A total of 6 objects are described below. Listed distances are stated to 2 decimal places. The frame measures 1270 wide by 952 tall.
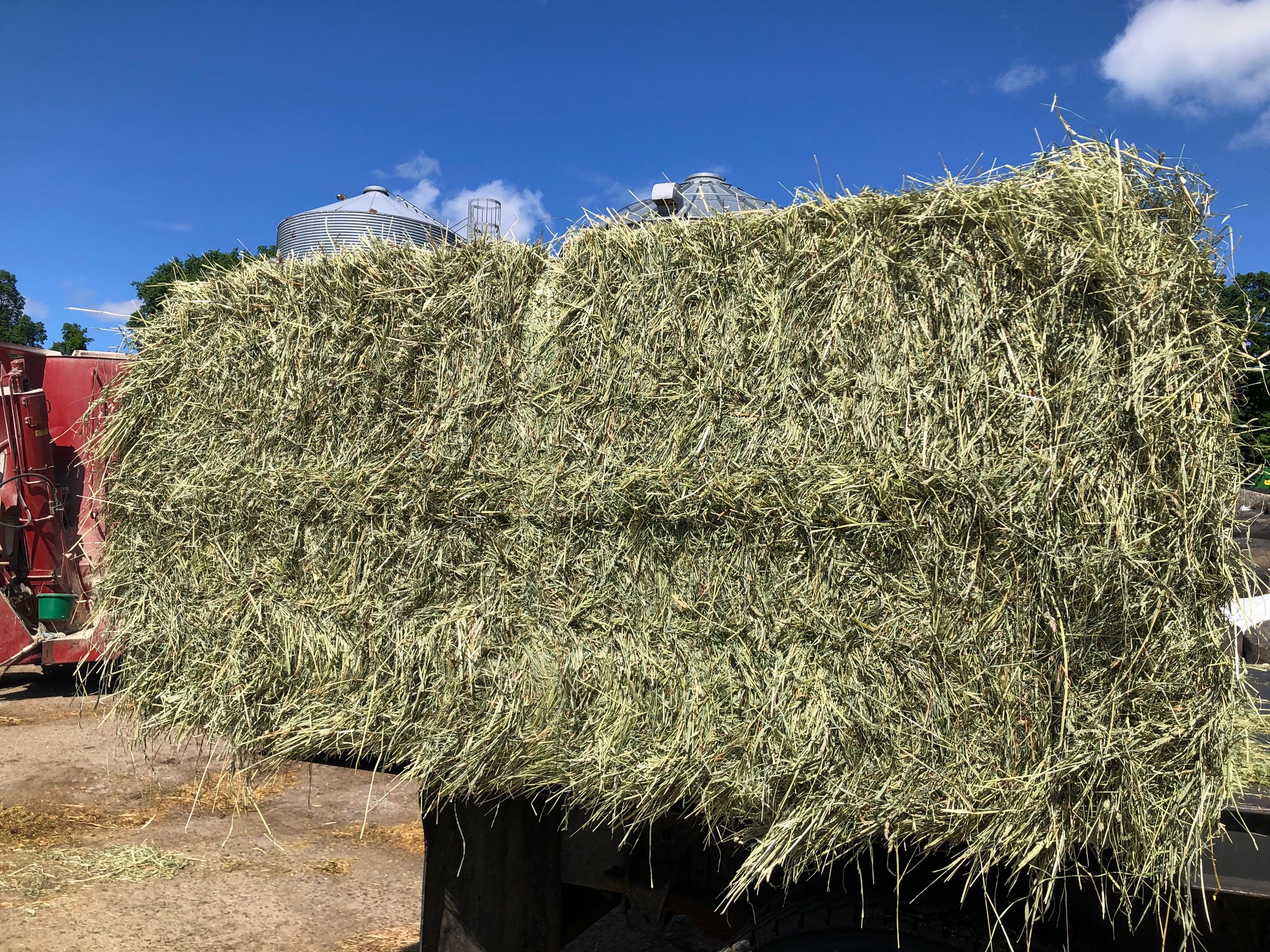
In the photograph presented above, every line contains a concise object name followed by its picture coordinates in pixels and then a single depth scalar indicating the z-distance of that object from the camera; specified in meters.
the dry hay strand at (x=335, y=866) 5.27
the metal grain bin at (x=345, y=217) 12.35
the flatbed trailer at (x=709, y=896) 2.03
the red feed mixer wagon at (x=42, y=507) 7.60
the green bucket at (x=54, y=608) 7.51
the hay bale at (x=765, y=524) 1.85
